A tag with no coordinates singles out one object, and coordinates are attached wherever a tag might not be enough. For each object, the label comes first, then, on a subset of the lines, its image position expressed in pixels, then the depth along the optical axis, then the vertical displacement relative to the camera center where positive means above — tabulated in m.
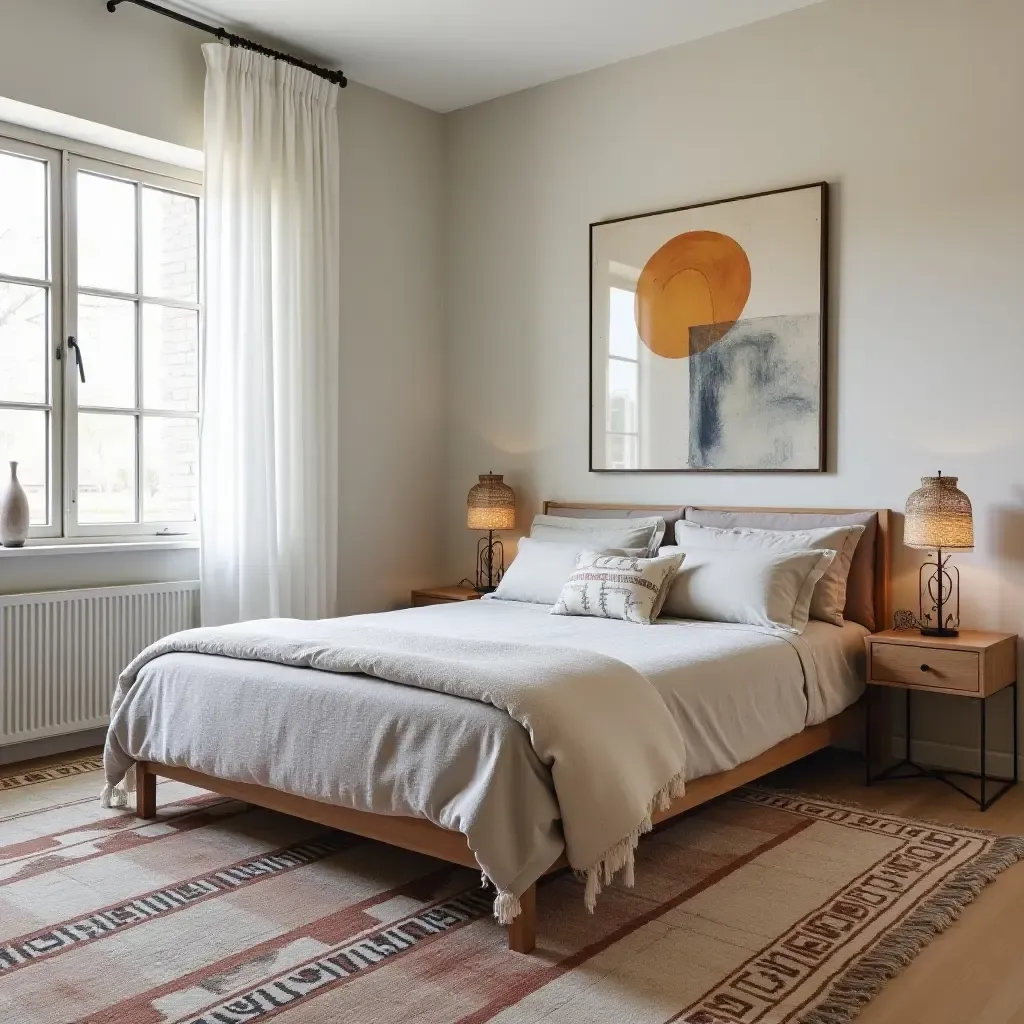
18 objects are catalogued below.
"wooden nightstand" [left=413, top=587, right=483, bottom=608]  4.81 -0.55
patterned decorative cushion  3.73 -0.40
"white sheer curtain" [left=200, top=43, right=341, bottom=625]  4.27 +0.57
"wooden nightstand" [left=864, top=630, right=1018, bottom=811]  3.40 -0.62
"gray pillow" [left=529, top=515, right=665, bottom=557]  4.27 -0.23
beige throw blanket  2.34 -0.55
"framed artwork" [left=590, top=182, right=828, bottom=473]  4.12 +0.59
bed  2.33 -0.68
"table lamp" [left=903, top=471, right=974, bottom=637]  3.51 -0.15
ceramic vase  3.79 -0.14
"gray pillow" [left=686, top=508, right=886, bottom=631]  3.90 -0.30
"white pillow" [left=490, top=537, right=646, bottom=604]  4.19 -0.38
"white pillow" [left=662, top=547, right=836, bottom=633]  3.60 -0.38
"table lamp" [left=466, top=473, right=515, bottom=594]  4.89 -0.14
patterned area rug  2.11 -1.05
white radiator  3.76 -0.65
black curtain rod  3.96 +1.77
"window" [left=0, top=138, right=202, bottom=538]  4.00 +0.53
